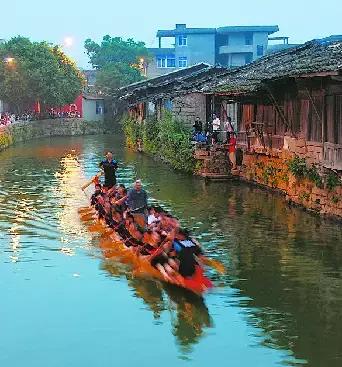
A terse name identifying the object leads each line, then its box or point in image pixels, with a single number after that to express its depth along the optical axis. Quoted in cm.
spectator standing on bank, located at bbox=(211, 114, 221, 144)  3348
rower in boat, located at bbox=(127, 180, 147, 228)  1941
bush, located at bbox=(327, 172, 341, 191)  2147
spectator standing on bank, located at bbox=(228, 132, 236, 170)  3200
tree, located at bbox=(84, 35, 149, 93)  8438
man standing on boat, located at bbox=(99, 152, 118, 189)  2458
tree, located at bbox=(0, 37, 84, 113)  6812
